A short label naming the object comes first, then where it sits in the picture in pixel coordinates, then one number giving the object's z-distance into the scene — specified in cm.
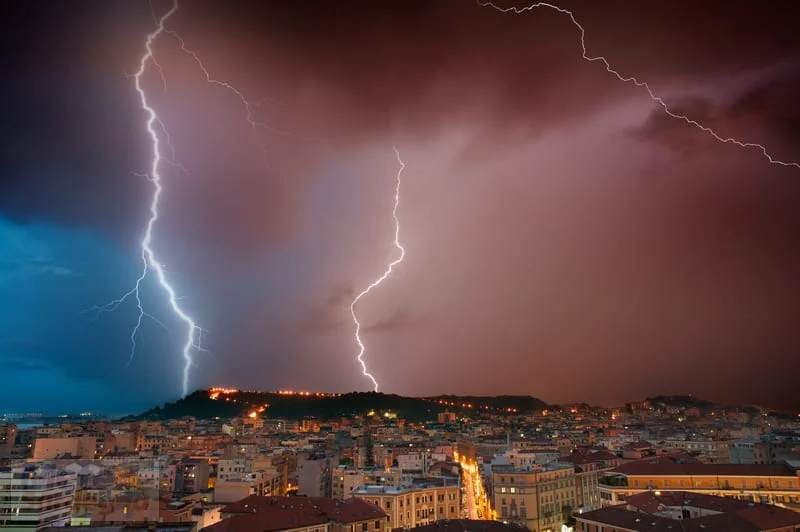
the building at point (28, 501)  2822
